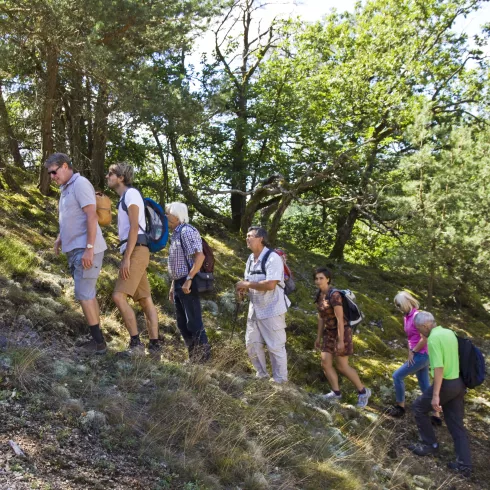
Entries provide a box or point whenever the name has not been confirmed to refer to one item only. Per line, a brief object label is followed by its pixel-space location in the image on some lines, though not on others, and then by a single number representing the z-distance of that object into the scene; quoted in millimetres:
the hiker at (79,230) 4664
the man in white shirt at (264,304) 5762
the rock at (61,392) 3884
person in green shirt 5934
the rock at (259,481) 3631
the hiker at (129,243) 4965
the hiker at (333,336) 6512
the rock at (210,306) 9102
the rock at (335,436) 5163
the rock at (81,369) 4441
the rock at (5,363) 3991
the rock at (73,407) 3736
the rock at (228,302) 9406
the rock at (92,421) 3652
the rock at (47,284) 6656
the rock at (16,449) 3088
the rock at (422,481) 5350
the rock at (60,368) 4219
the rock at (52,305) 6000
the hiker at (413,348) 6828
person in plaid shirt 5590
